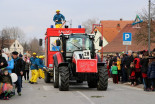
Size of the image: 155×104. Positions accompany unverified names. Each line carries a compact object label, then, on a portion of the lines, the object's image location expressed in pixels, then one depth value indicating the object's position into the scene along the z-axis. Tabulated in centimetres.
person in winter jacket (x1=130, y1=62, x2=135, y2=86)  1823
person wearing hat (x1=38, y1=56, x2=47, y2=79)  2067
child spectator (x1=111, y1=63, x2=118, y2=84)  2105
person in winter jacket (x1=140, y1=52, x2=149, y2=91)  1565
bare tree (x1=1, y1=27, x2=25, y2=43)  13375
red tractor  1470
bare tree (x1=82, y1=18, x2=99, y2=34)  10095
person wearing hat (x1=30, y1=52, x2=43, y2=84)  2031
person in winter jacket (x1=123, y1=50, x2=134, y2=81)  1978
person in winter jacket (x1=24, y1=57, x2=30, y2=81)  2357
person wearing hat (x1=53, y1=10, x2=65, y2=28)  2244
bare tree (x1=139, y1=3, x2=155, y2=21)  4179
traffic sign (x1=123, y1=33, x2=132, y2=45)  2348
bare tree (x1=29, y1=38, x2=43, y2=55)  13402
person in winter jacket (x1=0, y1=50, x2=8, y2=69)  1226
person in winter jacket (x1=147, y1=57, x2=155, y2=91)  1507
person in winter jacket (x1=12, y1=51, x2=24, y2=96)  1341
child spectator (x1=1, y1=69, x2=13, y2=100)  1203
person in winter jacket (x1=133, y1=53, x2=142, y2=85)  1766
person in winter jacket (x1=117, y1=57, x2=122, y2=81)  2142
